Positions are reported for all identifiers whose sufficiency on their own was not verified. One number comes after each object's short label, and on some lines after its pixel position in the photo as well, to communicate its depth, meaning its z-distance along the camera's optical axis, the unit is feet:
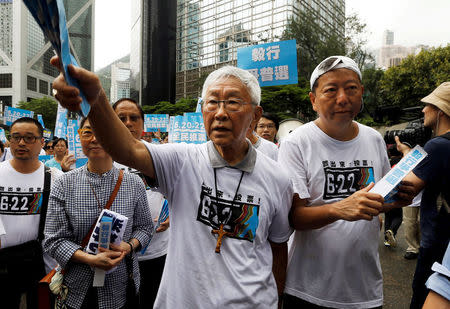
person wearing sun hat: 6.49
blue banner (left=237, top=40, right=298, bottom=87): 20.08
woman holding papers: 6.04
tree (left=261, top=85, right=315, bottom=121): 58.75
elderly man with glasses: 4.48
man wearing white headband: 5.54
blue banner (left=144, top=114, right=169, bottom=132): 32.55
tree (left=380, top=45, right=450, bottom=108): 64.59
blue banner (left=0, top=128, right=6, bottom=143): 19.77
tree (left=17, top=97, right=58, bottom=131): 121.08
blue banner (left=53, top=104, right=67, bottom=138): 22.03
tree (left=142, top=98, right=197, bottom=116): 85.05
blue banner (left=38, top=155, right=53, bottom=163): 18.08
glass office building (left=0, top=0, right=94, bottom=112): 186.39
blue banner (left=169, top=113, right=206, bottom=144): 17.12
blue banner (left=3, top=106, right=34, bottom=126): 25.92
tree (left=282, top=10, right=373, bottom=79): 72.69
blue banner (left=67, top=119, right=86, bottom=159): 13.17
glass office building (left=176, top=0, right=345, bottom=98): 112.98
